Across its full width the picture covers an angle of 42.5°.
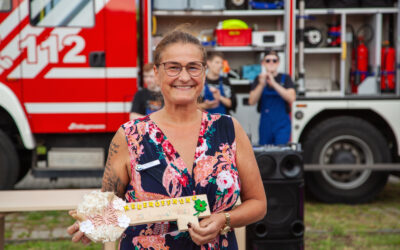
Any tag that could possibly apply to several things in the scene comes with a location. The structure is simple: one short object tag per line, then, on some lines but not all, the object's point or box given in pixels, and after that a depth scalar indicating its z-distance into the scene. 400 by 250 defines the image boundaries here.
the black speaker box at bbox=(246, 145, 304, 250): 3.55
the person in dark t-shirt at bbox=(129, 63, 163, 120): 5.07
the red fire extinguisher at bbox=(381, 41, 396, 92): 5.92
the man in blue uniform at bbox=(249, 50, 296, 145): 5.16
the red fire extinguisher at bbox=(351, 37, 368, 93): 6.09
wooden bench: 3.08
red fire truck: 5.29
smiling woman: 1.85
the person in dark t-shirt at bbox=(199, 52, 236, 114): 5.18
